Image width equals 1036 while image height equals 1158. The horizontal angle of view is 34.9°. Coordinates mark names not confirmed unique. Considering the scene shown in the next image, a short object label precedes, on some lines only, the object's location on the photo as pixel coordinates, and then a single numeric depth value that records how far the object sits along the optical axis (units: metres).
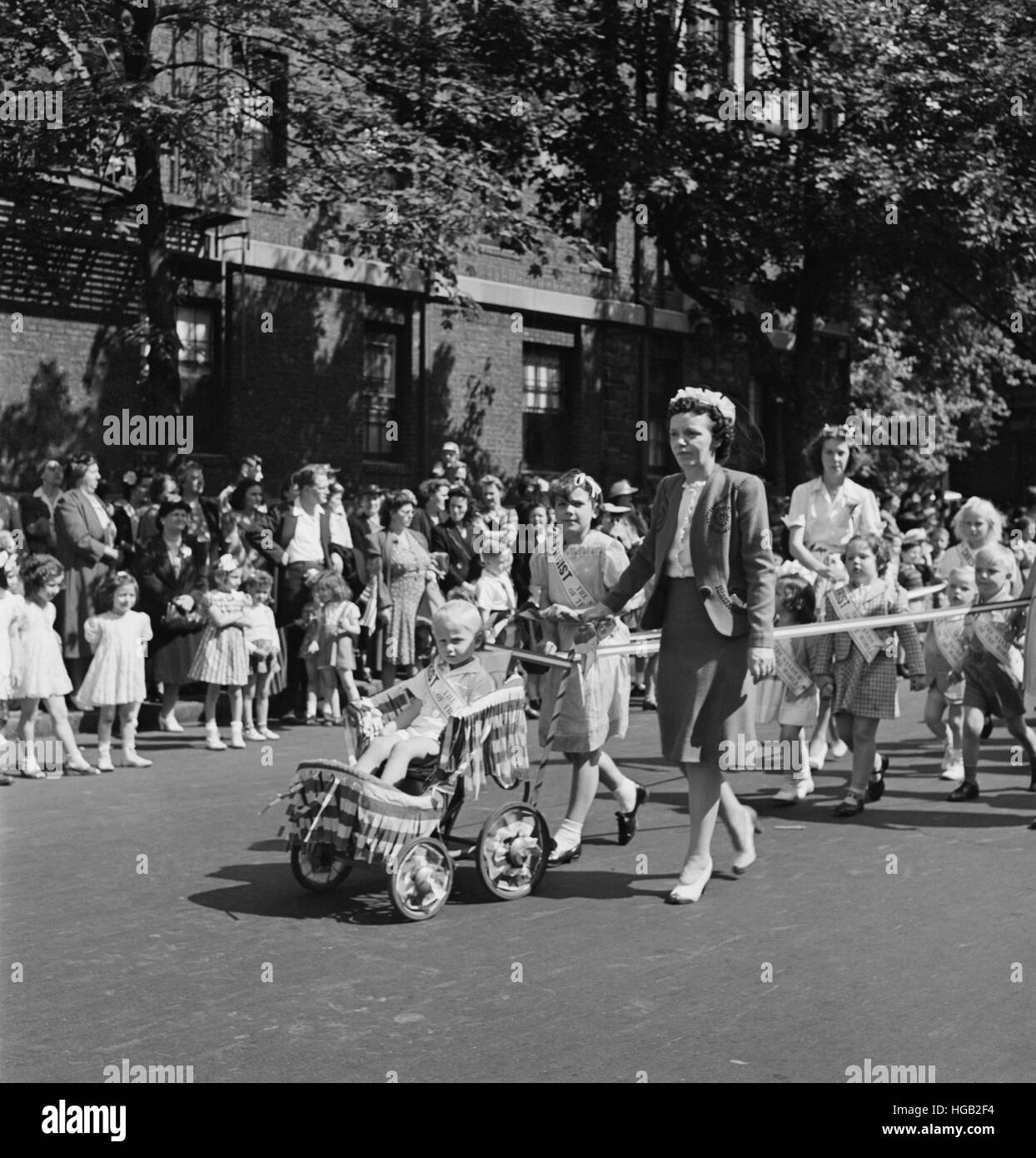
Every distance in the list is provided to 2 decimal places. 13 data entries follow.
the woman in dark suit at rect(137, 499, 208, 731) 13.44
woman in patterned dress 15.50
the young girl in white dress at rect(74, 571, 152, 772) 11.98
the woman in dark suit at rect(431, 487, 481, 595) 16.02
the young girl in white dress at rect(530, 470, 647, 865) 8.15
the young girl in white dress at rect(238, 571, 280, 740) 13.52
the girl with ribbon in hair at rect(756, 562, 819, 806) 10.21
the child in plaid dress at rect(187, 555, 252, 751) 13.17
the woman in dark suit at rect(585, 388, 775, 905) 7.34
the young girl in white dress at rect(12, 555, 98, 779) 11.54
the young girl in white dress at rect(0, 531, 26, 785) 10.84
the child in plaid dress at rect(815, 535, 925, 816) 9.80
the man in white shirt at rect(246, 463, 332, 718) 14.84
